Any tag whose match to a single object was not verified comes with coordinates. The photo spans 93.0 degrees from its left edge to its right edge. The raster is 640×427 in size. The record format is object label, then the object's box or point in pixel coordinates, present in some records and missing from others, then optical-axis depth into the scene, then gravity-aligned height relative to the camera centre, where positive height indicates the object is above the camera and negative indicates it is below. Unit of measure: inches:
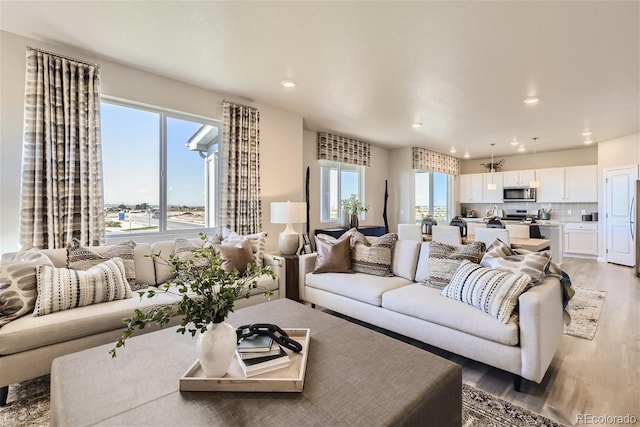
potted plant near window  243.2 +3.6
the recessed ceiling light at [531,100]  153.3 +57.7
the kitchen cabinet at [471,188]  331.3 +27.1
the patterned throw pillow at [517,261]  84.9 -14.4
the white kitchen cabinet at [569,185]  263.6 +25.1
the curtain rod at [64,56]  103.3 +55.7
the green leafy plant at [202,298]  43.8 -13.3
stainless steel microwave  295.3 +17.8
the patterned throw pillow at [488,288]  77.9 -21.0
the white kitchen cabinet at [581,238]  261.3 -23.0
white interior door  222.5 -1.4
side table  140.1 -30.4
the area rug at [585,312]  113.2 -43.5
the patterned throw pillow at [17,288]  77.3 -19.9
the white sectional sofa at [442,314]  73.6 -30.3
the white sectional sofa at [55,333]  70.7 -30.3
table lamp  149.2 -3.3
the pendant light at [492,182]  277.6 +32.0
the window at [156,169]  126.8 +20.2
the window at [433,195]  299.4 +18.2
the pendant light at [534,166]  245.4 +46.8
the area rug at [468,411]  65.5 -45.3
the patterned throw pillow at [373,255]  124.5 -17.6
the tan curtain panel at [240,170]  151.4 +22.1
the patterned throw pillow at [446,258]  102.0 -15.8
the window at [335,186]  235.8 +21.5
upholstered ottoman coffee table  40.8 -27.2
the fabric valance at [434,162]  277.9 +50.8
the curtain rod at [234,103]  152.8 +56.3
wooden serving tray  45.6 -25.8
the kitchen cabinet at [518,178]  298.6 +34.6
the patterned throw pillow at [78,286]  81.4 -21.1
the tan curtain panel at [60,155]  102.1 +20.5
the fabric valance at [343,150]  225.9 +50.0
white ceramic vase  46.9 -21.4
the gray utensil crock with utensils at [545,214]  290.7 -1.7
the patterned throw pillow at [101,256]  94.7 -14.3
